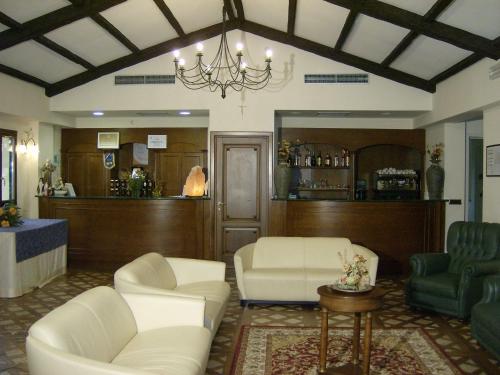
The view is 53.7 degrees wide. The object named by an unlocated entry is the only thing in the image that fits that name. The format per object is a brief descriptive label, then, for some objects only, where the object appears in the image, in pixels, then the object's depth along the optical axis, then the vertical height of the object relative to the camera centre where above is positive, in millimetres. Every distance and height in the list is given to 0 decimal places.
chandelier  8117 +1799
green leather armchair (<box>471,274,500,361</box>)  3912 -1110
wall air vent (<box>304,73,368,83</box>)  8148 +1756
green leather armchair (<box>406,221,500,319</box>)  5191 -975
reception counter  7883 -715
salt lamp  8258 -24
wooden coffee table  3764 -988
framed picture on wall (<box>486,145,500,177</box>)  6422 +320
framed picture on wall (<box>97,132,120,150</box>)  9914 +871
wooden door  8188 -72
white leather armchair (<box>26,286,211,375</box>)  2496 -929
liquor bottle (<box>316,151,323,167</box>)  9586 +450
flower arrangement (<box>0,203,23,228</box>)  6366 -434
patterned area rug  3938 -1469
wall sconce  8633 +677
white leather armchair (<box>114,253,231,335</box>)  4012 -912
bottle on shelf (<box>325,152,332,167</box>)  9586 +450
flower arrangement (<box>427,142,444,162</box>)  8234 +543
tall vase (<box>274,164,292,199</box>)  7984 +80
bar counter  7668 -635
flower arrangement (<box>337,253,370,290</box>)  4012 -750
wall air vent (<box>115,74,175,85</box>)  8273 +1750
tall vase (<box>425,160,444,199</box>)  8094 +74
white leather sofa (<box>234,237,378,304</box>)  5672 -1010
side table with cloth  6000 -941
